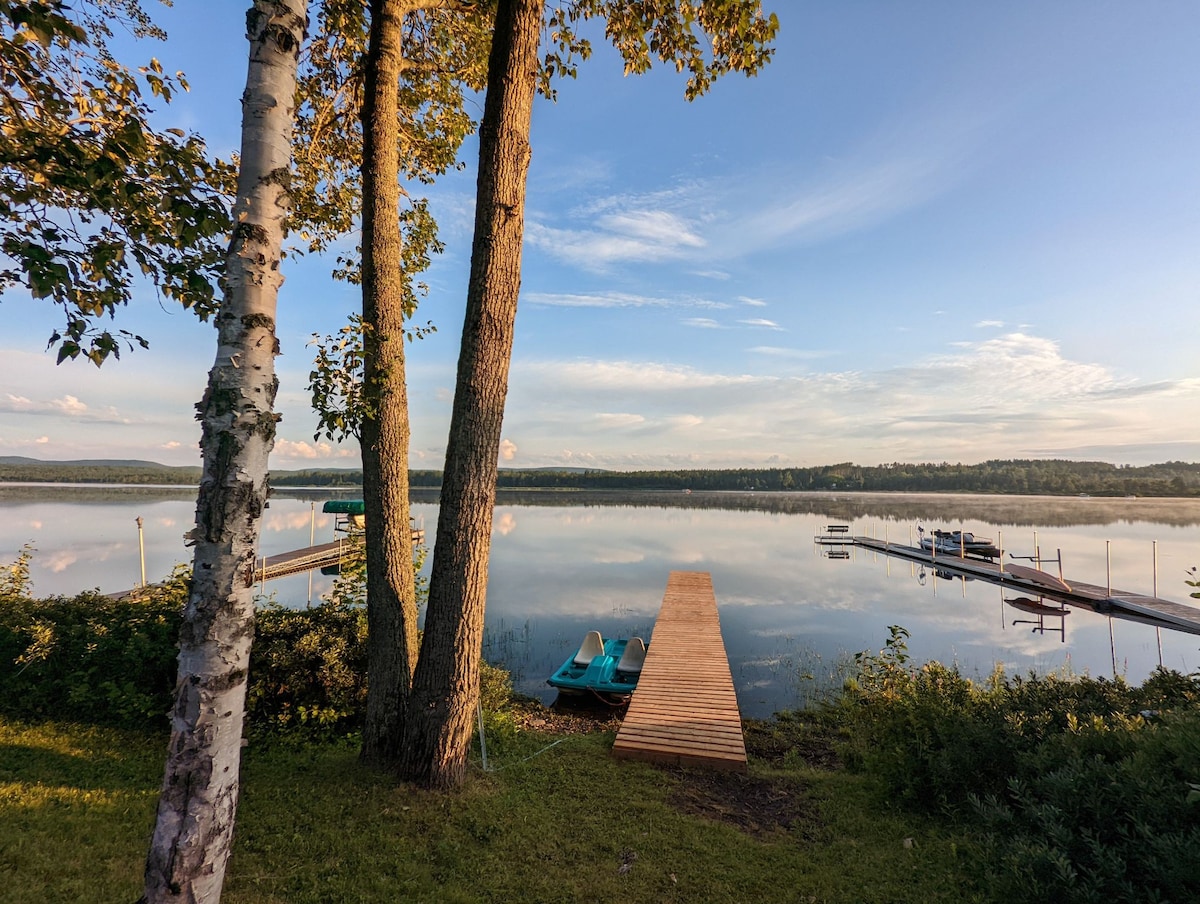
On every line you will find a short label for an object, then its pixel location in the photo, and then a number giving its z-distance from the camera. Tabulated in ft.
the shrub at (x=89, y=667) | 18.61
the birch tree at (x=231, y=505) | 6.83
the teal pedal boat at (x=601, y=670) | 34.06
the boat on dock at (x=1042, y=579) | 65.36
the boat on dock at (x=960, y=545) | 96.78
